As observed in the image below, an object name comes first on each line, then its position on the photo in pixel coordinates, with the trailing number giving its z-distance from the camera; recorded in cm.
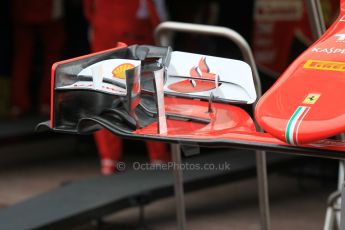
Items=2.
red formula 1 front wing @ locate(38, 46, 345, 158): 357
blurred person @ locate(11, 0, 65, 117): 1091
